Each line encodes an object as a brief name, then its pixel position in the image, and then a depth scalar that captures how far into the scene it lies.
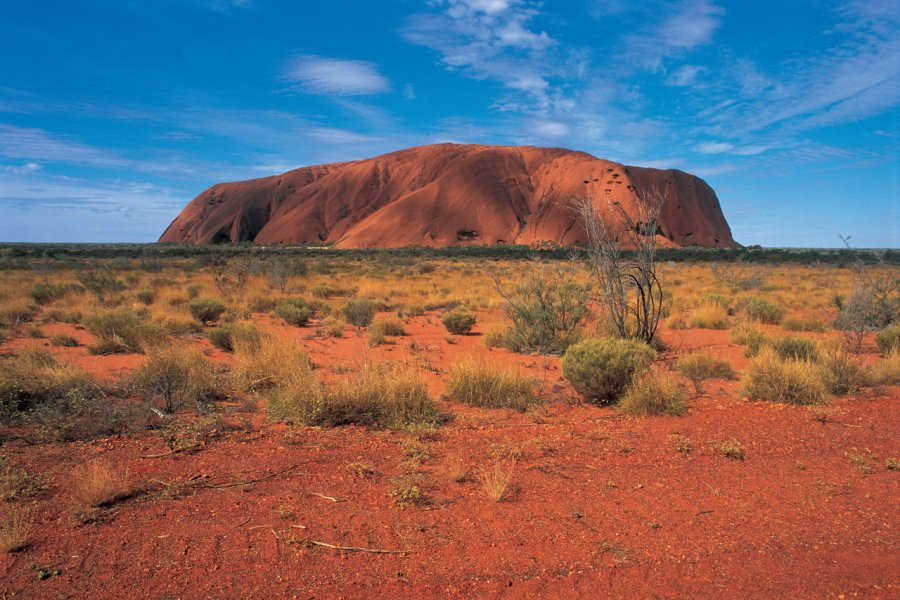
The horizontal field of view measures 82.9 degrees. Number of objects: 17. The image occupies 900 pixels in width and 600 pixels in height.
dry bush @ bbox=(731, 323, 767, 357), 8.82
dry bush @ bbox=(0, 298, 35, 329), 10.57
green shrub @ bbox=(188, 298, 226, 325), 11.46
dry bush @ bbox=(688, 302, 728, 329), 11.98
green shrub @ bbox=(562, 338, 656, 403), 6.00
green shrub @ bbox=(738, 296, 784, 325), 12.27
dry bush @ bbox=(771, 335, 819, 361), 7.65
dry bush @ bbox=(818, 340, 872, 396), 6.18
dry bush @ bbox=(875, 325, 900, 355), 8.38
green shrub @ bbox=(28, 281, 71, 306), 14.00
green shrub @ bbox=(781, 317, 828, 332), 11.20
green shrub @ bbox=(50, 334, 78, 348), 8.89
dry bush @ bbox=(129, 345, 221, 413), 5.38
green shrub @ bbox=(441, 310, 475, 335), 11.13
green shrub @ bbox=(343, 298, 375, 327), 11.64
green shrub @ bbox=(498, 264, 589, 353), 9.38
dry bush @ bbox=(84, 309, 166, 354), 8.30
